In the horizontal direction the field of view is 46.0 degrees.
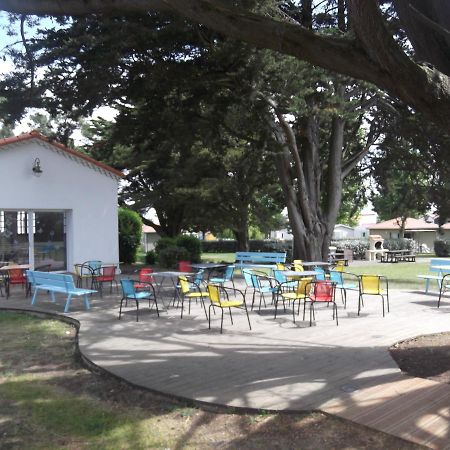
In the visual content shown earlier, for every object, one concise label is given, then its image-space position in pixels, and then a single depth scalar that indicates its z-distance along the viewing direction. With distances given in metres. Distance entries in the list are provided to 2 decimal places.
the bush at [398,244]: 40.42
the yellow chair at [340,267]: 13.18
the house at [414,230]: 66.12
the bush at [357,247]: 40.09
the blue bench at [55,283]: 11.21
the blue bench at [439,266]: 14.25
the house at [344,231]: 76.50
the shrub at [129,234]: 26.42
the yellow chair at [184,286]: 10.77
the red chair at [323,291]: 10.27
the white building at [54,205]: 17.30
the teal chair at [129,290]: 10.38
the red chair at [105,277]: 14.06
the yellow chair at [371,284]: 10.40
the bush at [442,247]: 46.50
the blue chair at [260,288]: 11.05
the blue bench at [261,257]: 19.53
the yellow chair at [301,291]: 9.64
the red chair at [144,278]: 11.77
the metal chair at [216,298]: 8.89
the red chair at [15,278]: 13.59
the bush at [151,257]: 27.55
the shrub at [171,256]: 22.48
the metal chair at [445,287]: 13.83
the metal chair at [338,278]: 11.62
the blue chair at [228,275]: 13.30
